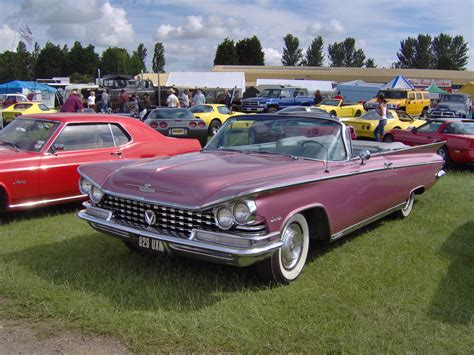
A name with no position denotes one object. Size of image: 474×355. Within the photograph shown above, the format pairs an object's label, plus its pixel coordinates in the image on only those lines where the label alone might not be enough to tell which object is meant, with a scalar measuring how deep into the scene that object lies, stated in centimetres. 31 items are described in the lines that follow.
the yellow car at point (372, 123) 1562
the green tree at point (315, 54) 10669
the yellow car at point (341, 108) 2502
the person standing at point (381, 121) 1385
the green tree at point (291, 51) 10588
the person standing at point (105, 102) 2195
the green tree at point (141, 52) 13088
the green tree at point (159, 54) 11762
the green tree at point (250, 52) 9156
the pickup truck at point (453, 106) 2450
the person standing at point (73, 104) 1361
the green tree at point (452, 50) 9869
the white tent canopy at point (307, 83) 4334
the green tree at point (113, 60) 11269
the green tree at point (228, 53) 8975
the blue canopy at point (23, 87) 3881
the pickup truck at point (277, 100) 2745
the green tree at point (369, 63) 10969
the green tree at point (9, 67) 9169
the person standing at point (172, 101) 1967
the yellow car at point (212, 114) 1862
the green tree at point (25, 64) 9536
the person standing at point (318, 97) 2740
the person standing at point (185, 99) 2303
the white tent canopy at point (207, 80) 3672
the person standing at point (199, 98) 2292
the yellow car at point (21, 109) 1980
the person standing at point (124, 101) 2251
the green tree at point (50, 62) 11406
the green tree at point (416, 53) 9950
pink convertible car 362
